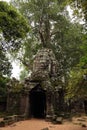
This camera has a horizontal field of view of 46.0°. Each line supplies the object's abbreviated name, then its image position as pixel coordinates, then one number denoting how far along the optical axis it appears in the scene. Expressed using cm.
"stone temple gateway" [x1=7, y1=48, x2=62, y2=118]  1042
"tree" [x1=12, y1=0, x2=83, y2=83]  1665
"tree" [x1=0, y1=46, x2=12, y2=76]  1289
